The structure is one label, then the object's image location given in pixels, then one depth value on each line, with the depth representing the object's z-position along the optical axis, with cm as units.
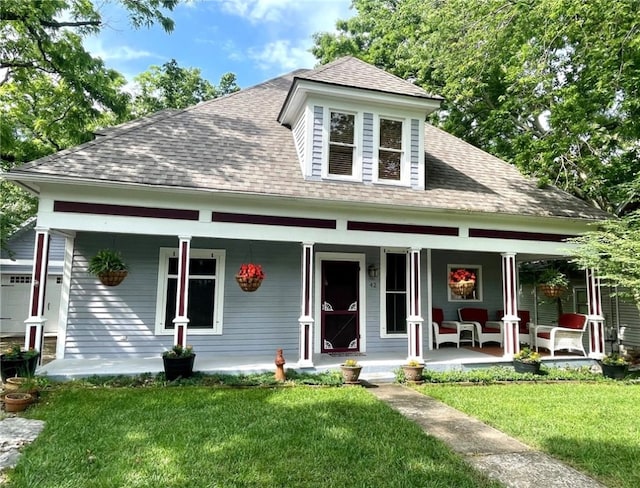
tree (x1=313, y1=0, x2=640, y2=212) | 852
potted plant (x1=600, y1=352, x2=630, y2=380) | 785
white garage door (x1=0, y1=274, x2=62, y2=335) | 1555
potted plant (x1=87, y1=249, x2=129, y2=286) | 686
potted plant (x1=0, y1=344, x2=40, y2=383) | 584
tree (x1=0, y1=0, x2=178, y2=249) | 1044
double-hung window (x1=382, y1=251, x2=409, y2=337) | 943
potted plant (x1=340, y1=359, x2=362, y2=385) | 687
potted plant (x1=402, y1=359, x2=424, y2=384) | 717
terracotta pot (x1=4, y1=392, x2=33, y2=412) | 509
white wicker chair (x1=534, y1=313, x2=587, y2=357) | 897
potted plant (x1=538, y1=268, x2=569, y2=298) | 936
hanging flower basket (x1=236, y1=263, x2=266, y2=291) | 724
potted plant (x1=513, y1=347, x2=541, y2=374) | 784
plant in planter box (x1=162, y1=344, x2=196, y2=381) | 657
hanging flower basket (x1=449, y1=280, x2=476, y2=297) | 815
